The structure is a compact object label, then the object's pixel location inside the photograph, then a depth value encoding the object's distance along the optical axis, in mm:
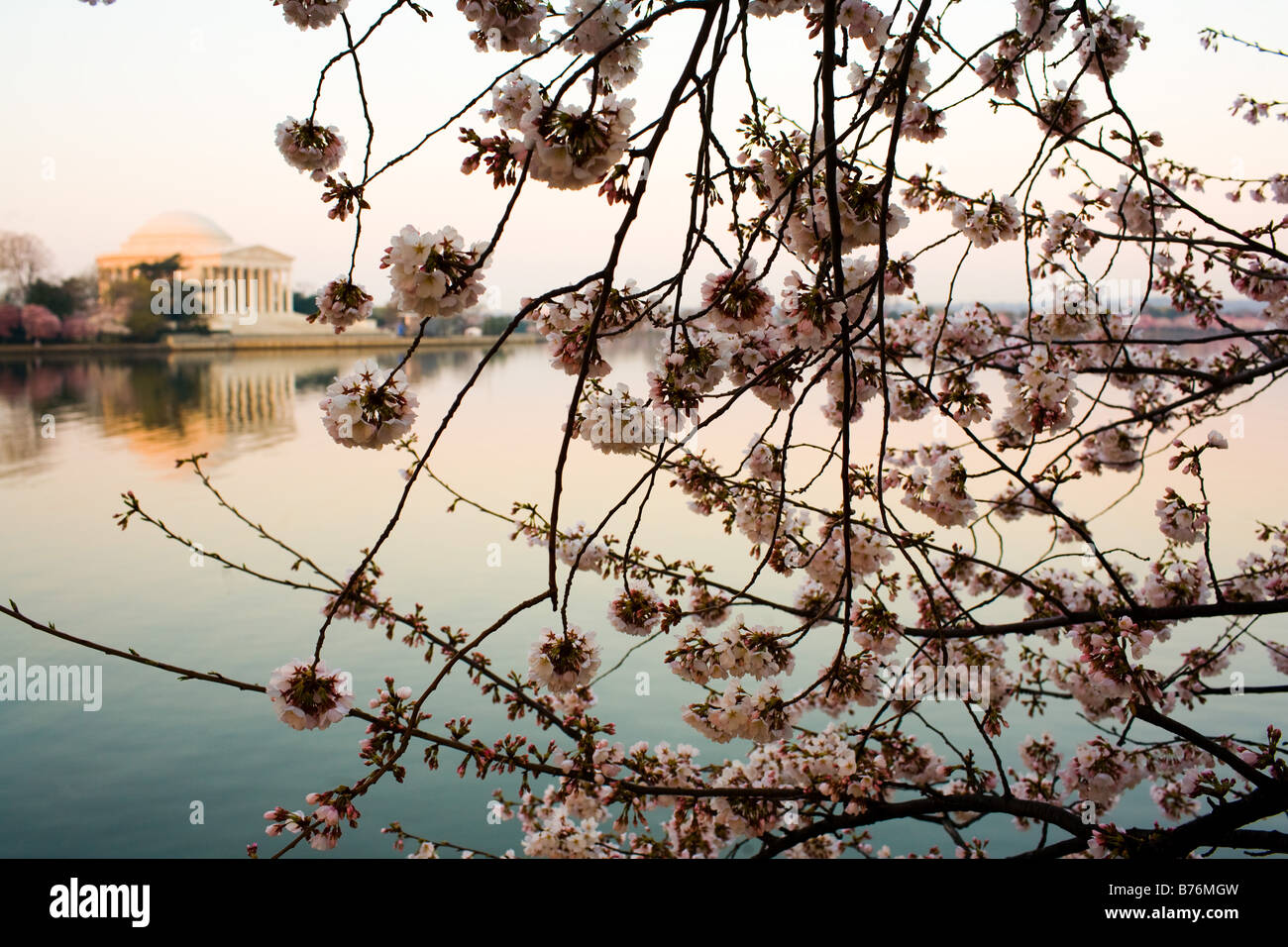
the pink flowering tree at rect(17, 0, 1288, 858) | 1585
